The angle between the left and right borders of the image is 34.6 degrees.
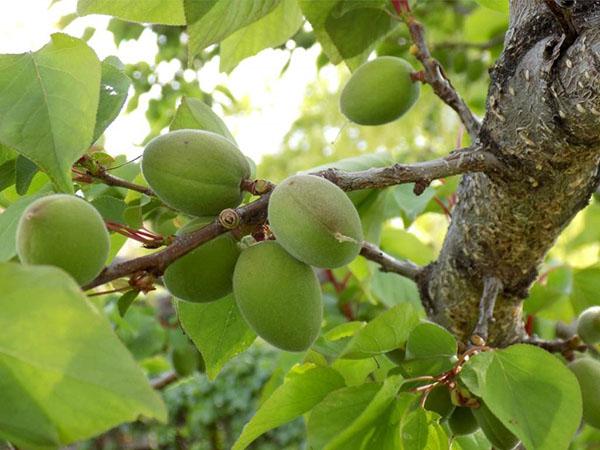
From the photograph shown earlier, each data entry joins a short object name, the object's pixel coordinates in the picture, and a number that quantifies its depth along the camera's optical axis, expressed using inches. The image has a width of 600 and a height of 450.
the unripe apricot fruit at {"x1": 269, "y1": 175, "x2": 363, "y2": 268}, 12.4
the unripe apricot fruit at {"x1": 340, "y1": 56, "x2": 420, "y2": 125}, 17.7
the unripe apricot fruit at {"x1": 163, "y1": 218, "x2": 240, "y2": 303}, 13.1
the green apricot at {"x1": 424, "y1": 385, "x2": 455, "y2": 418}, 15.3
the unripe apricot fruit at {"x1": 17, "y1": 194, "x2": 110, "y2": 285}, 11.3
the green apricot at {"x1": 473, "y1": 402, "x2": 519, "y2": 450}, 14.9
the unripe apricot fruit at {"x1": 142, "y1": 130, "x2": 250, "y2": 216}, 13.2
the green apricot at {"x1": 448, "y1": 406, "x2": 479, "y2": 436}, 15.9
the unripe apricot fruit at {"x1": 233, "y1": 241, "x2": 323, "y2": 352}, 12.6
